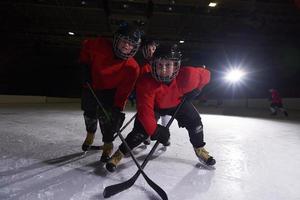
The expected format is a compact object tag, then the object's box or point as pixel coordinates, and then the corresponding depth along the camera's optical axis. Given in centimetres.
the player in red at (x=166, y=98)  139
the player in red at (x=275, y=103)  568
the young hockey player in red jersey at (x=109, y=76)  166
